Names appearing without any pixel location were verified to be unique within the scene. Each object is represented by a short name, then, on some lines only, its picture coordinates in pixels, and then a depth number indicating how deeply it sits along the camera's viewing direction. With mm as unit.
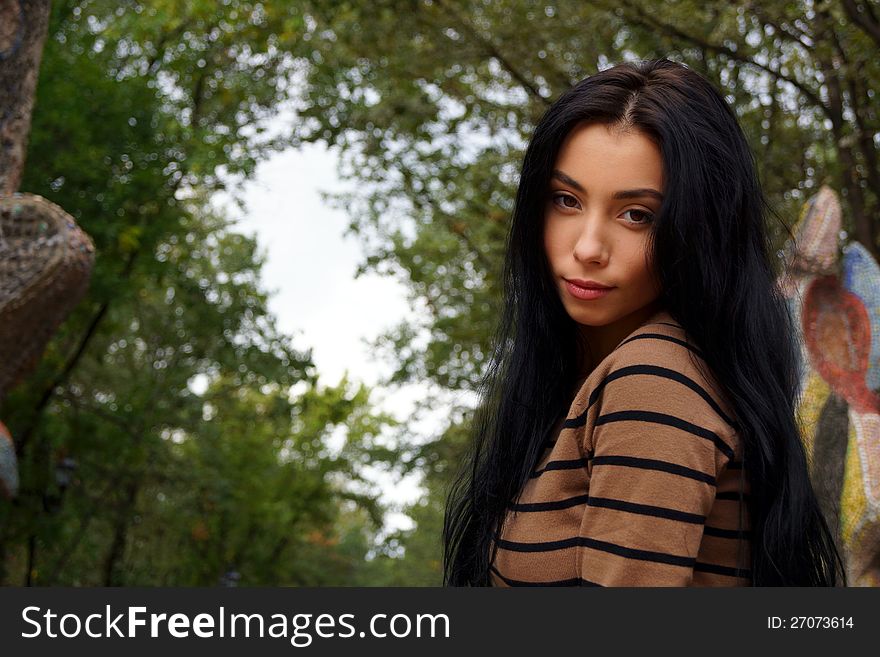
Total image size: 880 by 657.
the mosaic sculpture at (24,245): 4281
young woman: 1337
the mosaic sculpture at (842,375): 3896
